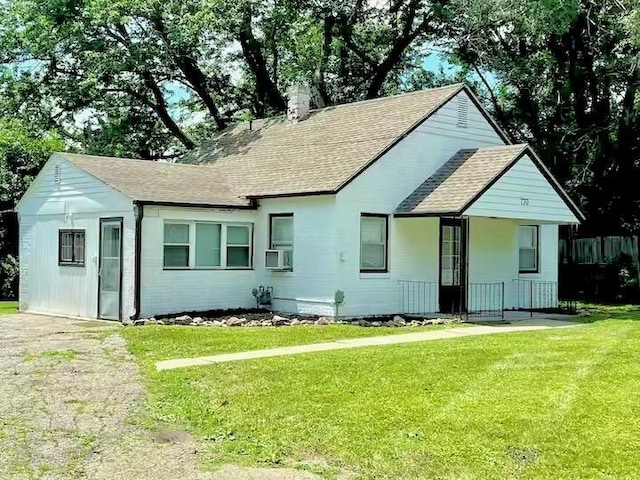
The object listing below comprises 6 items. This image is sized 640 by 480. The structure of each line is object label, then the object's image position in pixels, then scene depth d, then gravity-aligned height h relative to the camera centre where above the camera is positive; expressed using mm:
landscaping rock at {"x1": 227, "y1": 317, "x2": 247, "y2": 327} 18359 -1404
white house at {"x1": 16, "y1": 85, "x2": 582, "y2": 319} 19266 +879
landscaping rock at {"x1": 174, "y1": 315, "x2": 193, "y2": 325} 18578 -1399
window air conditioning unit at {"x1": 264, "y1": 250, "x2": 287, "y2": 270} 20156 -22
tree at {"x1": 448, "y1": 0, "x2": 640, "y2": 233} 28891 +5999
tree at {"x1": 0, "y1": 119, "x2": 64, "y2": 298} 28938 +3080
